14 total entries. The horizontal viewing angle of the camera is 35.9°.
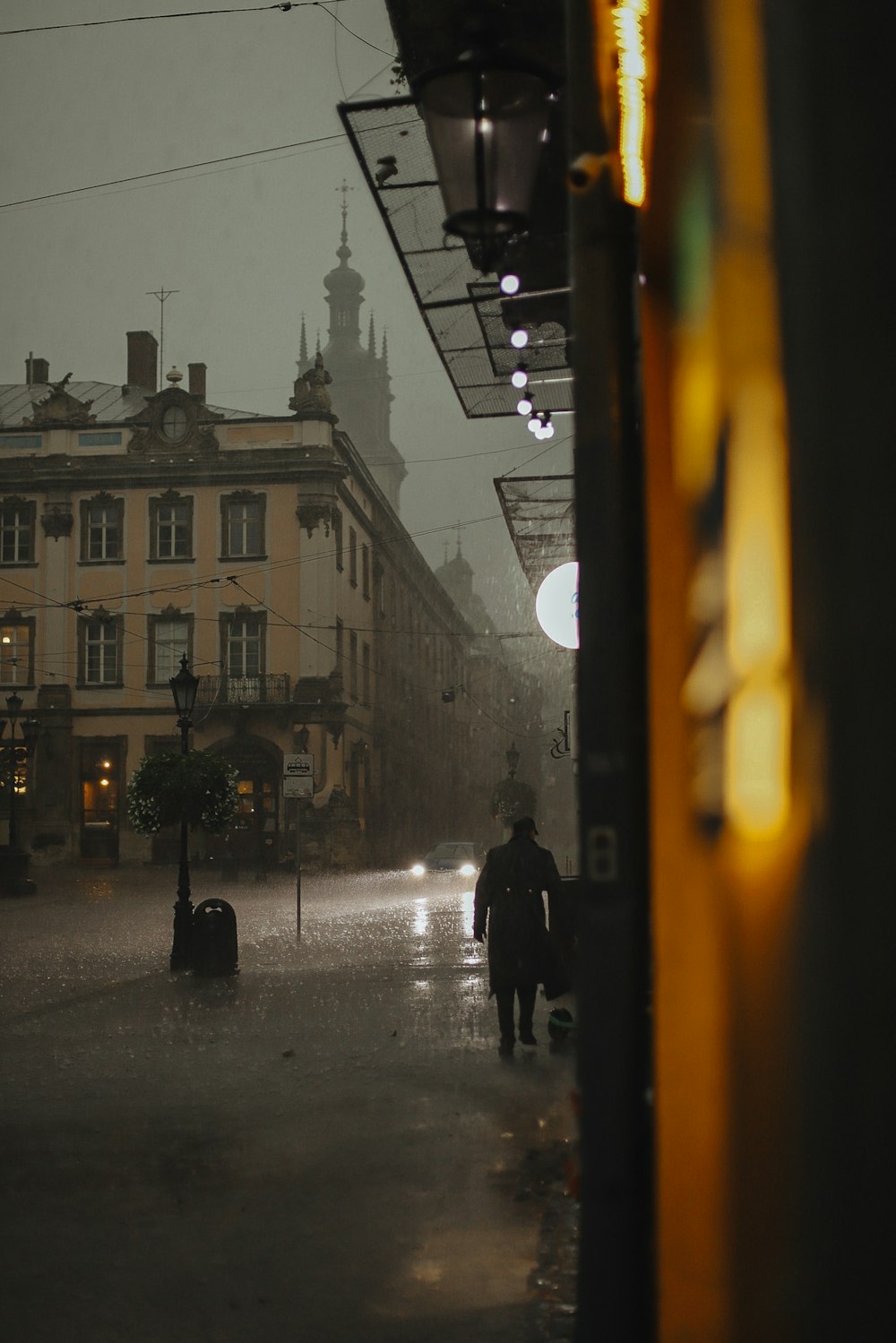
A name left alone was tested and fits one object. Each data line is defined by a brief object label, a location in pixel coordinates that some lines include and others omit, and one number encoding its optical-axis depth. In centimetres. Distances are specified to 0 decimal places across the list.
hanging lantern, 381
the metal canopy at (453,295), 657
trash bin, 1400
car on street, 4056
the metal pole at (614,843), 219
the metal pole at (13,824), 2670
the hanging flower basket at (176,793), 2598
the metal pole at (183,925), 1492
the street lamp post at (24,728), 2866
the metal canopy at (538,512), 1259
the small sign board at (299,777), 1964
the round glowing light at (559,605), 1061
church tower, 12181
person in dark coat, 940
